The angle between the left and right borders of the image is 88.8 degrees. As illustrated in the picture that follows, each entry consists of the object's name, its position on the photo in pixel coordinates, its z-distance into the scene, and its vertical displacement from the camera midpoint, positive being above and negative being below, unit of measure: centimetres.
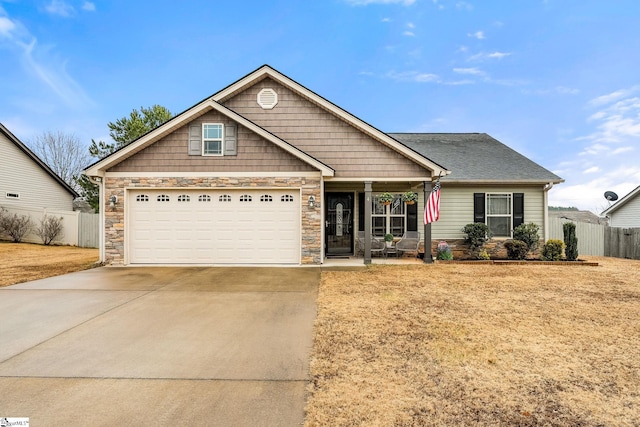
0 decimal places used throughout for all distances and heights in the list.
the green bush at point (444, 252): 1119 -99
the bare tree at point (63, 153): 3111 +679
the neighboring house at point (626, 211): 1731 +72
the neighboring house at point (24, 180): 1942 +281
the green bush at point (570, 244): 1116 -68
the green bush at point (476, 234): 1182 -36
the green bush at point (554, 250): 1125 -90
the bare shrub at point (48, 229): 1741 -31
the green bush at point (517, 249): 1159 -88
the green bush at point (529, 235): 1177 -39
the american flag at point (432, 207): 972 +51
